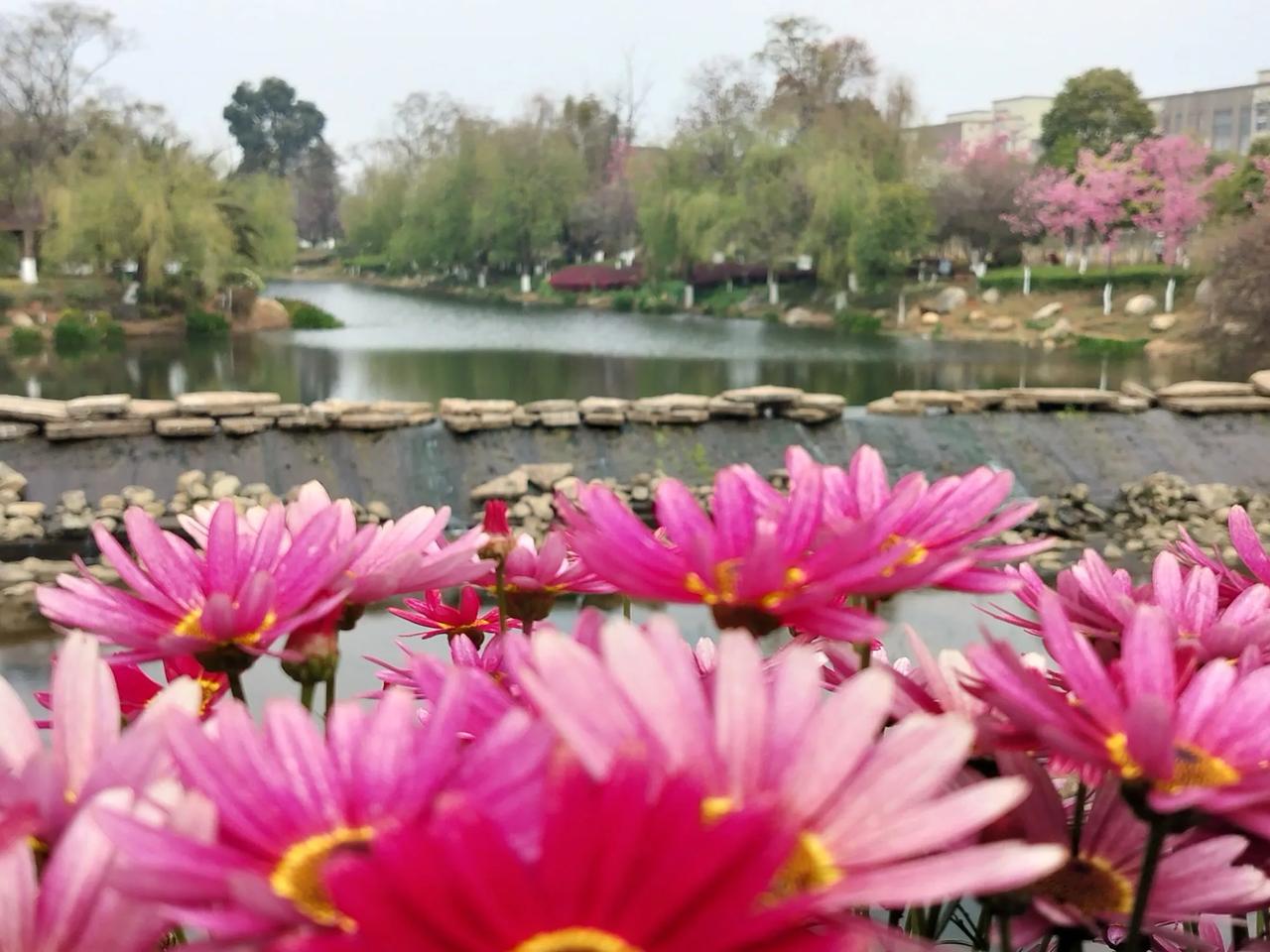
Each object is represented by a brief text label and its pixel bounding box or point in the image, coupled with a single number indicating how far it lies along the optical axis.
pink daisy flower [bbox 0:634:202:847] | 0.30
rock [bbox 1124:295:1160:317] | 15.70
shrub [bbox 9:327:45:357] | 12.66
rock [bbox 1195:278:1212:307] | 11.40
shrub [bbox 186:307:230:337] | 13.94
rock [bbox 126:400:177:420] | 6.43
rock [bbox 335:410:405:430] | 6.63
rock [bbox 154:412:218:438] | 6.44
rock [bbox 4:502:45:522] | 5.79
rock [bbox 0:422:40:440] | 6.20
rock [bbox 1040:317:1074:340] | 15.42
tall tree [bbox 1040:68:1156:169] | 21.16
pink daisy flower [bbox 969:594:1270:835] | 0.32
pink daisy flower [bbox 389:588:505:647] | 0.66
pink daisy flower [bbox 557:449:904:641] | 0.38
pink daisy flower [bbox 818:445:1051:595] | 0.39
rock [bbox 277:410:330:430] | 6.63
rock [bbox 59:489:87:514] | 5.98
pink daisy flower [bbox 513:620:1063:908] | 0.27
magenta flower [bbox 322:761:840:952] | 0.24
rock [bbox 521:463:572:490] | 6.55
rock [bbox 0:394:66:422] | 6.28
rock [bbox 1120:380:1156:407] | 7.79
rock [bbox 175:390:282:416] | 6.54
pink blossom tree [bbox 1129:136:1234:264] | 17.47
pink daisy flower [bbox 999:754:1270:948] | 0.36
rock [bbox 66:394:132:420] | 6.33
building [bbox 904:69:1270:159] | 31.30
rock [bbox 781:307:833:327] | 16.75
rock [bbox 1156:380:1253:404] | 7.66
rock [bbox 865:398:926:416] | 7.48
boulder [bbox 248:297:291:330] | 15.38
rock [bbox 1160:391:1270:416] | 7.55
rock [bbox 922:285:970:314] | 16.62
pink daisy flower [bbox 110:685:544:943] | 0.25
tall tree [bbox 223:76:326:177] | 30.67
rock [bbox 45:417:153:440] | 6.30
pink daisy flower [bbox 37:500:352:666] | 0.41
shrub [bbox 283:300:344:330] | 16.56
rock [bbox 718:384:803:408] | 7.27
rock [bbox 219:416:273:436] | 6.51
